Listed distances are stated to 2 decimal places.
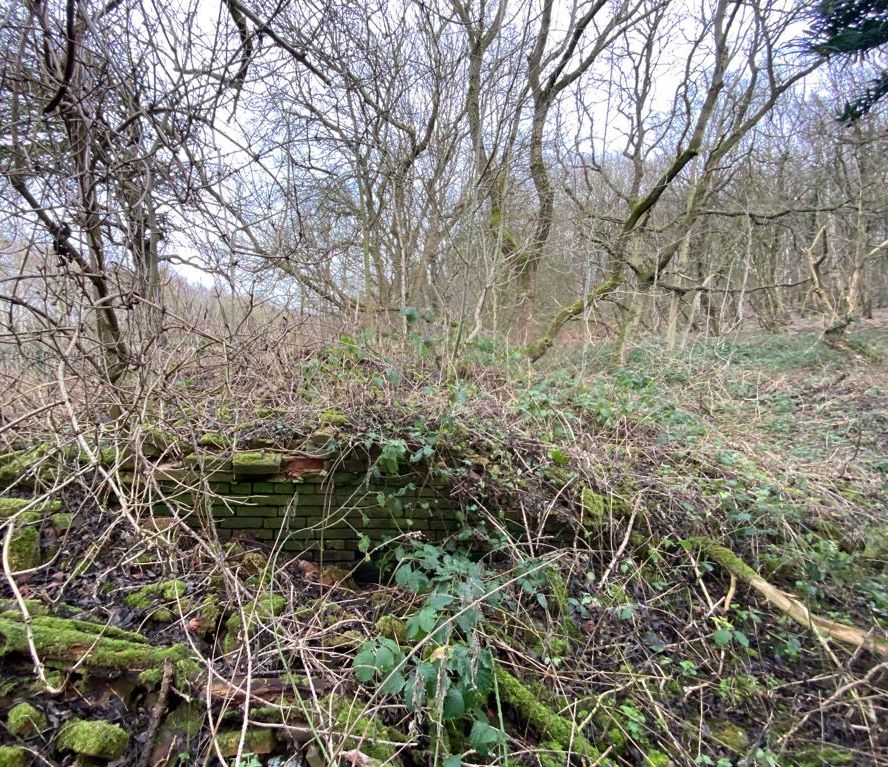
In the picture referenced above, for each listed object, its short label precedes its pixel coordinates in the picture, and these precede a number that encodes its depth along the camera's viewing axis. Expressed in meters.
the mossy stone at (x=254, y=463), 3.17
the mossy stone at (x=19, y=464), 3.10
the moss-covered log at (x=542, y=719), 2.06
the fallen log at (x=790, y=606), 2.51
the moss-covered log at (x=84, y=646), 1.98
